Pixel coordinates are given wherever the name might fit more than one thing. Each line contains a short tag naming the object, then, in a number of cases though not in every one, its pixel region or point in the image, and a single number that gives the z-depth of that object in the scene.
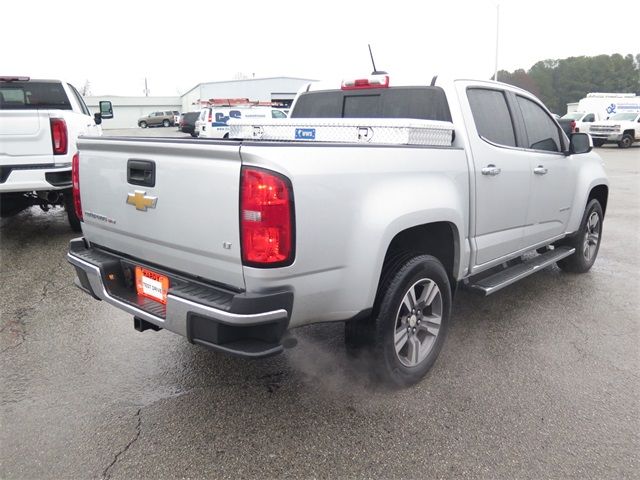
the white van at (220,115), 22.25
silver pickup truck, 2.36
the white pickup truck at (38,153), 5.84
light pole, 23.43
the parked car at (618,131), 25.50
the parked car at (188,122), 32.05
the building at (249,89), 57.94
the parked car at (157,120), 52.78
